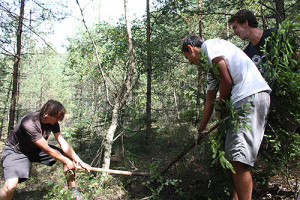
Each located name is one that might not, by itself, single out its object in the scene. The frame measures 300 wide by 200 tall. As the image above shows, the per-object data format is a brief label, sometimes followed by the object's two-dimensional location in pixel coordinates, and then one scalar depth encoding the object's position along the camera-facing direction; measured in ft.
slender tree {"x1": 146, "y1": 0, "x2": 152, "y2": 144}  26.37
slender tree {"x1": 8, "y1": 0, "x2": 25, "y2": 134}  23.37
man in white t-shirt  6.15
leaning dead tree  14.20
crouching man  10.04
